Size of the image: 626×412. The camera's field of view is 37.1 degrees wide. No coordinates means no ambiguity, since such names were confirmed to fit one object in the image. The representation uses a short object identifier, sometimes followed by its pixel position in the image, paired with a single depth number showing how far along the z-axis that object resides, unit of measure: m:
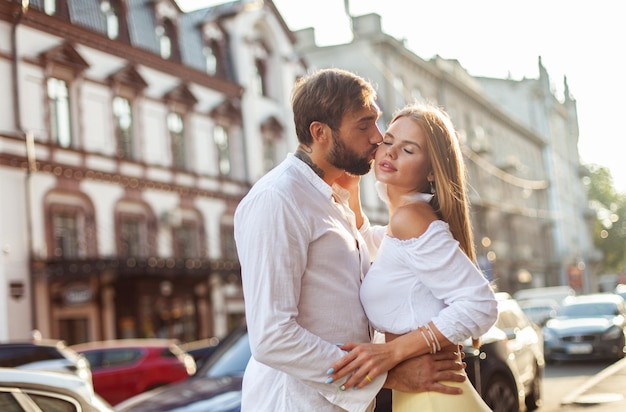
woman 3.36
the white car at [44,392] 4.71
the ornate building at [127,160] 25.27
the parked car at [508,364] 9.36
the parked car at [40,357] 13.28
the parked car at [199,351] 20.64
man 3.22
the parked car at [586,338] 21.39
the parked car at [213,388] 7.75
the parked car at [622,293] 40.51
